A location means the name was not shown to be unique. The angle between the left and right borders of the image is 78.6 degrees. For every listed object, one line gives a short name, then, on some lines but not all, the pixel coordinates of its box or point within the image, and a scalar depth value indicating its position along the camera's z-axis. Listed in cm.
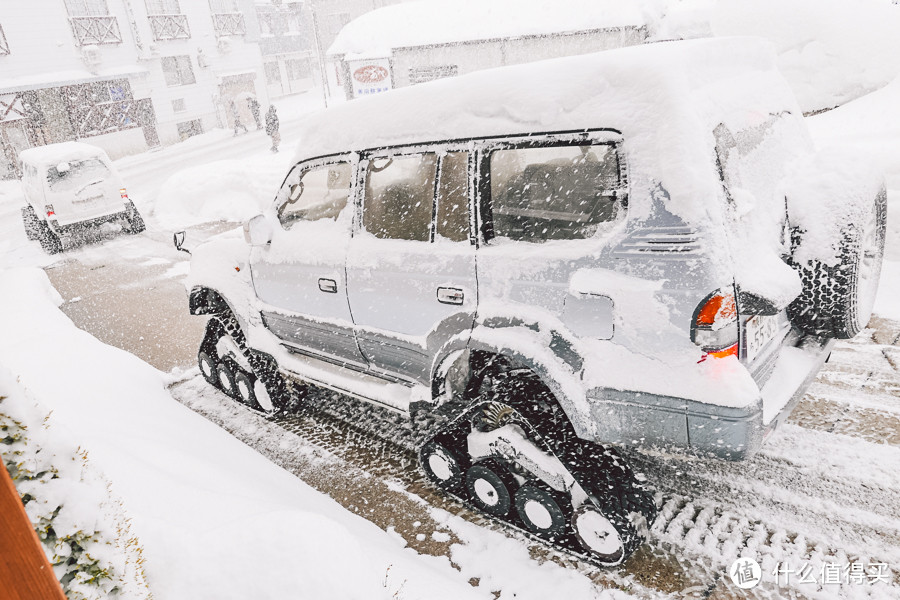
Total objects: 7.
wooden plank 117
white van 1129
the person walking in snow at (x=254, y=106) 2745
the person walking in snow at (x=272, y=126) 1975
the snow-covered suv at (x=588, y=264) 226
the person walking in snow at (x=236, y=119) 2925
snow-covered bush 138
